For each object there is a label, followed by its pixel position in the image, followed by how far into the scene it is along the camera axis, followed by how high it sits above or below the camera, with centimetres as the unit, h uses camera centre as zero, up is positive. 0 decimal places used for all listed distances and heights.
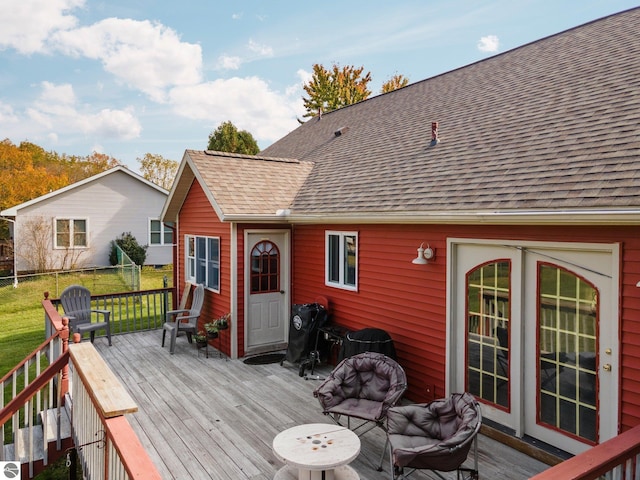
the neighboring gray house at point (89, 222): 1897 +60
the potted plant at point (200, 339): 824 -200
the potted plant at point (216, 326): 811 -173
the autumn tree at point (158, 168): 4425 +680
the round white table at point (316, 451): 355 -186
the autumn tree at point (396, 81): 2947 +1036
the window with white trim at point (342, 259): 727 -44
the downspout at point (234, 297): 812 -118
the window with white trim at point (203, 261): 907 -59
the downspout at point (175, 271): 1103 -94
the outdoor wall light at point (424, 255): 569 -28
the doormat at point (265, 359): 790 -231
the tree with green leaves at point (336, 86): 2898 +995
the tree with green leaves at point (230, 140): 3031 +668
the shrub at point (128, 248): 2045 -64
